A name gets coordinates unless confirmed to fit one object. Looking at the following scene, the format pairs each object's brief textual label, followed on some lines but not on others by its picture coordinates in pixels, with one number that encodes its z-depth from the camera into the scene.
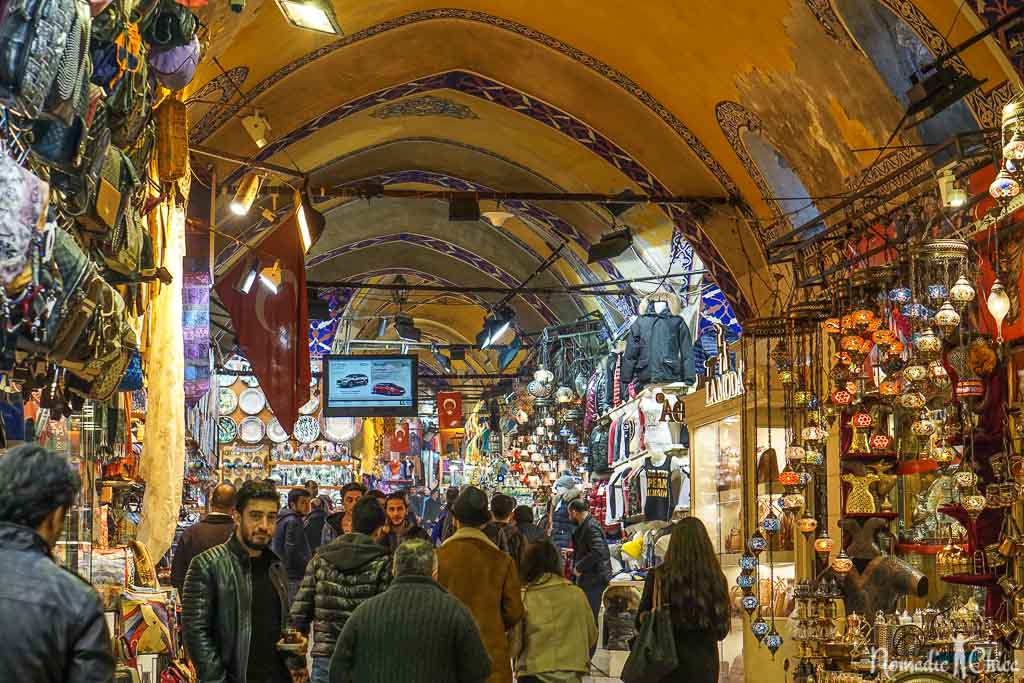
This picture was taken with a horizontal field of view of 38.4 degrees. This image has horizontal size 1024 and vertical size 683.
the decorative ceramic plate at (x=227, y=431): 24.58
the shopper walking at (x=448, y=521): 12.07
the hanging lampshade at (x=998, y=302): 7.14
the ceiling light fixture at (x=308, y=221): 11.02
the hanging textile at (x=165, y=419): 7.05
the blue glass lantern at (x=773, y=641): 9.71
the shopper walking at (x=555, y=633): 7.33
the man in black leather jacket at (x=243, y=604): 5.45
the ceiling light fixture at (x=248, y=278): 11.70
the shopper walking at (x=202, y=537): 8.50
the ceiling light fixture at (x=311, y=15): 8.39
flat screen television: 19.41
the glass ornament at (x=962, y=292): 7.09
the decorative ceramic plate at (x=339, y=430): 26.25
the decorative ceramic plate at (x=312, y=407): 25.78
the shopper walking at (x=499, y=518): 9.24
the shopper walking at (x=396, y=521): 9.51
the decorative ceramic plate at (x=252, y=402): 24.83
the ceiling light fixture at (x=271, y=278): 11.53
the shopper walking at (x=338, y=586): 5.97
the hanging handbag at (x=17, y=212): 3.30
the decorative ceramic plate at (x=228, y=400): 24.67
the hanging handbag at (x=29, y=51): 3.30
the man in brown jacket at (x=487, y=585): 6.82
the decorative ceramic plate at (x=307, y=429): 25.80
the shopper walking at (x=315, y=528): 12.17
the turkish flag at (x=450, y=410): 27.66
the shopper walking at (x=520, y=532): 10.97
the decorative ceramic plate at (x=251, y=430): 24.82
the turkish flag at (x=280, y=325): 11.05
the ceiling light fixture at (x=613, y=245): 15.06
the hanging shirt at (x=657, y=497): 16.11
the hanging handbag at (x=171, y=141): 7.01
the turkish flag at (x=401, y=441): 34.66
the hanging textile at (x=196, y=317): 9.52
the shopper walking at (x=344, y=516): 9.78
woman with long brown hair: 6.38
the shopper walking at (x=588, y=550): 12.02
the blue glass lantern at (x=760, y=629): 9.80
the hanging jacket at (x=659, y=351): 16.12
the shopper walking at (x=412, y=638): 4.84
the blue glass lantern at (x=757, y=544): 10.12
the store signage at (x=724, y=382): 13.05
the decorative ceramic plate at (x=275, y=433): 25.23
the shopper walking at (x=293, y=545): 11.77
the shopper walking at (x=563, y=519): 15.14
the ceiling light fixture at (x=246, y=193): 10.59
